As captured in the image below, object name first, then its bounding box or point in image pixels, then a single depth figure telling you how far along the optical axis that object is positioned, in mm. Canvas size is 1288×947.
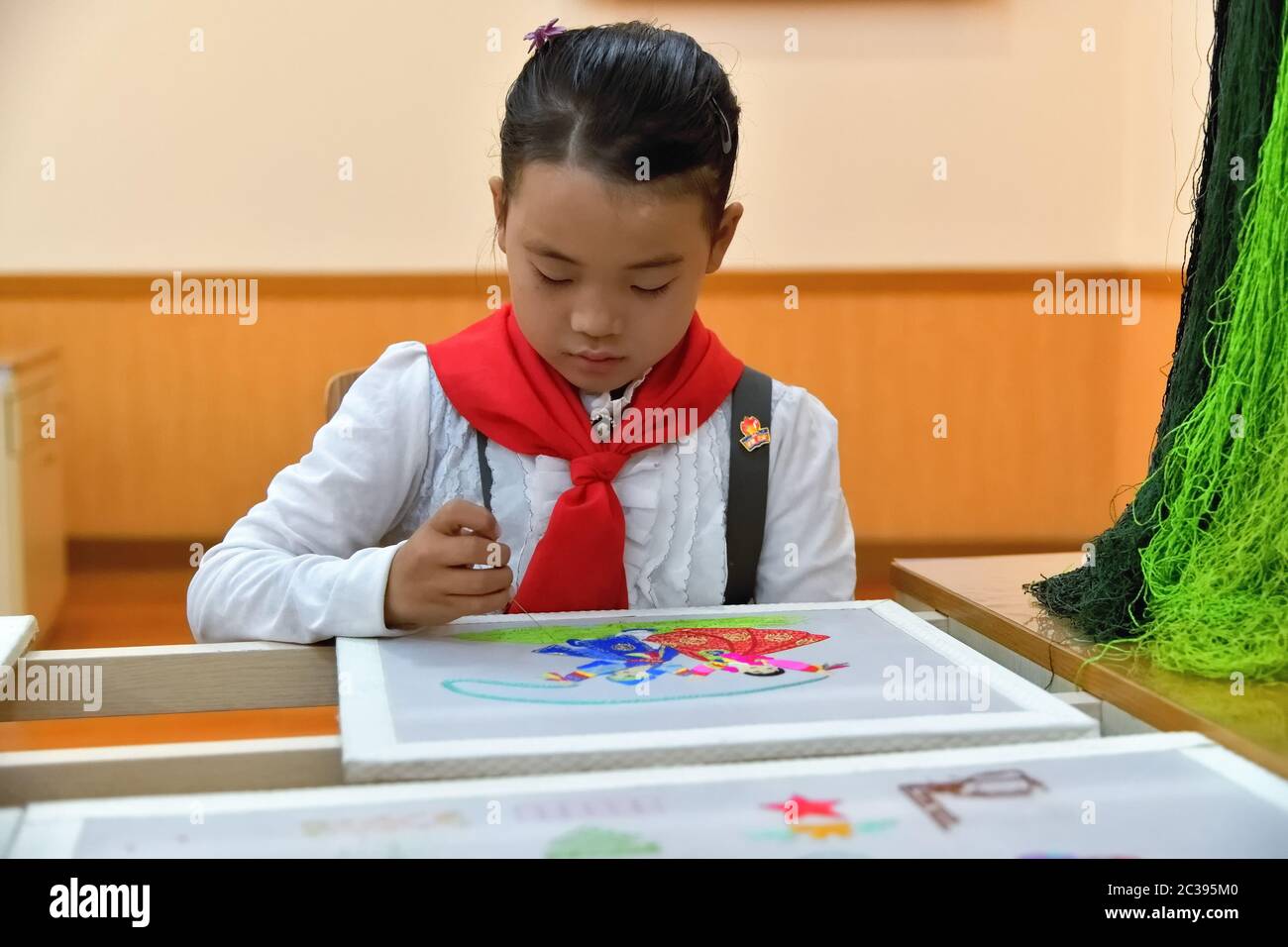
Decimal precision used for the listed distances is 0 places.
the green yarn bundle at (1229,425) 850
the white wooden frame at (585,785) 594
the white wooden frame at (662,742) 660
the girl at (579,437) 996
